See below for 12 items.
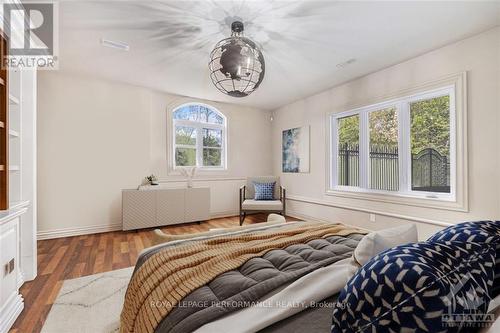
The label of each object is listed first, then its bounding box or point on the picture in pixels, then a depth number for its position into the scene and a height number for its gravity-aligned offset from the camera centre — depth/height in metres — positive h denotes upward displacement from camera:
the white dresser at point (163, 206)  3.66 -0.69
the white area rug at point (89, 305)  1.54 -1.08
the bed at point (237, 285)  0.77 -0.49
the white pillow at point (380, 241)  0.87 -0.31
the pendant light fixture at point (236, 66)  1.79 +0.81
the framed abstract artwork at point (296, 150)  4.61 +0.35
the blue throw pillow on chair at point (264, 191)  4.54 -0.50
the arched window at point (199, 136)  4.57 +0.63
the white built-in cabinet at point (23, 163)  2.09 +0.04
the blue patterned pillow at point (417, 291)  0.48 -0.29
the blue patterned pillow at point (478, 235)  0.68 -0.22
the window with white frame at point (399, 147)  2.78 +0.27
